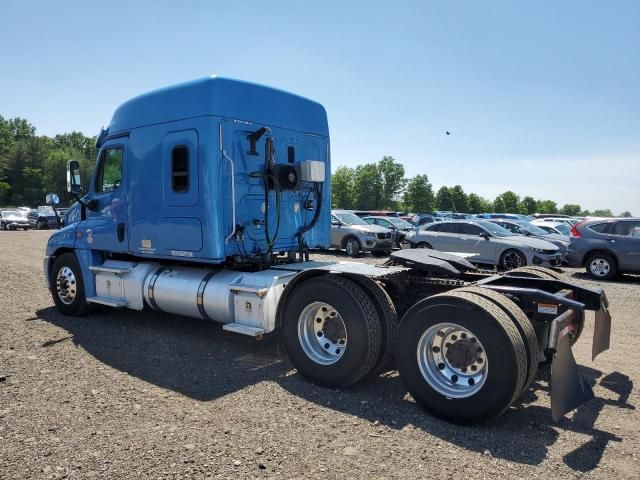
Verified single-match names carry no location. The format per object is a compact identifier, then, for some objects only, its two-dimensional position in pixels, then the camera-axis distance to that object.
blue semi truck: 3.92
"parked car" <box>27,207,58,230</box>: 38.50
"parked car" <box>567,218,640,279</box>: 12.27
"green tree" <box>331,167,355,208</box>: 106.50
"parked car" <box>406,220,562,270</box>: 13.77
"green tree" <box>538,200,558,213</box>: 117.22
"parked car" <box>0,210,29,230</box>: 36.69
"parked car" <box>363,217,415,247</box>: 19.91
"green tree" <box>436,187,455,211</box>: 93.19
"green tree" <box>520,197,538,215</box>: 107.69
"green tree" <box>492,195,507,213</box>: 105.19
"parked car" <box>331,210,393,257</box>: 17.77
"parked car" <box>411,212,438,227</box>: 28.24
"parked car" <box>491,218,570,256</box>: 16.89
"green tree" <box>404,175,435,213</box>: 98.44
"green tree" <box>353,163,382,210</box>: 104.38
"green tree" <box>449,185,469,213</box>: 93.19
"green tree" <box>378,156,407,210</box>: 105.94
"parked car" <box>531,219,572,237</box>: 21.03
